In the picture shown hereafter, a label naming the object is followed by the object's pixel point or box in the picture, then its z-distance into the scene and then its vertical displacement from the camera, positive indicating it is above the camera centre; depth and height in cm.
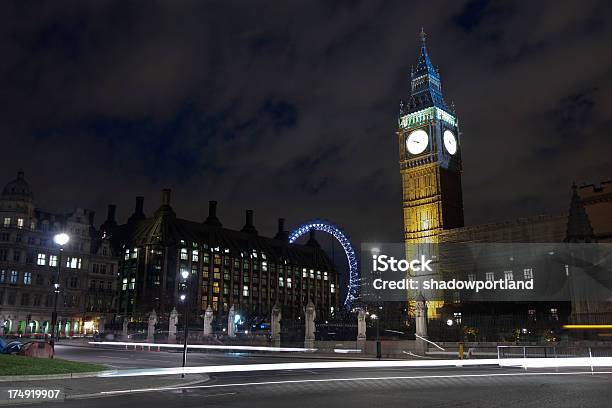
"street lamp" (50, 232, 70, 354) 3122 +485
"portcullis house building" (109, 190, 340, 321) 12450 +1442
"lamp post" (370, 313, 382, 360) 3694 -186
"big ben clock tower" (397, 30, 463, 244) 11669 +3445
